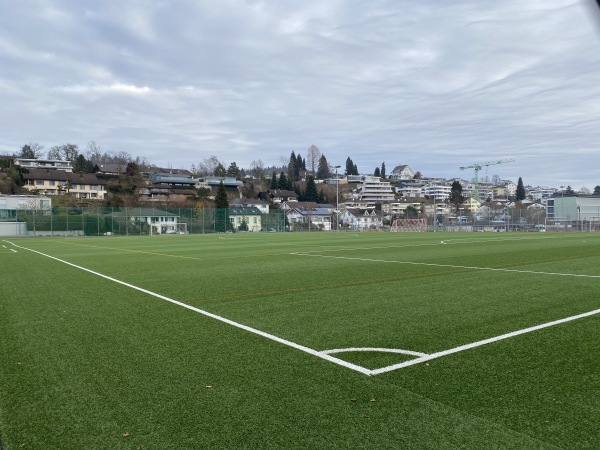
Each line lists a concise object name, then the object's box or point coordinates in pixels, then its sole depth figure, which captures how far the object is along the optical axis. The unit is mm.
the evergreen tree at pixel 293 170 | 185375
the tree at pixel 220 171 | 150575
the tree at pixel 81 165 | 121750
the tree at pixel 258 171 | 177062
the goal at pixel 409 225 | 67625
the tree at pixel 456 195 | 170675
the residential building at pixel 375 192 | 178750
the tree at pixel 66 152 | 134375
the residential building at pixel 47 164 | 122281
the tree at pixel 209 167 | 159250
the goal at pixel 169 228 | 58375
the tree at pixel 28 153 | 131750
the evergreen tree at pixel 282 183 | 150000
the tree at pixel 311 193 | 143125
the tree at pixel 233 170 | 155375
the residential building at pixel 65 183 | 98375
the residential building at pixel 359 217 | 126500
